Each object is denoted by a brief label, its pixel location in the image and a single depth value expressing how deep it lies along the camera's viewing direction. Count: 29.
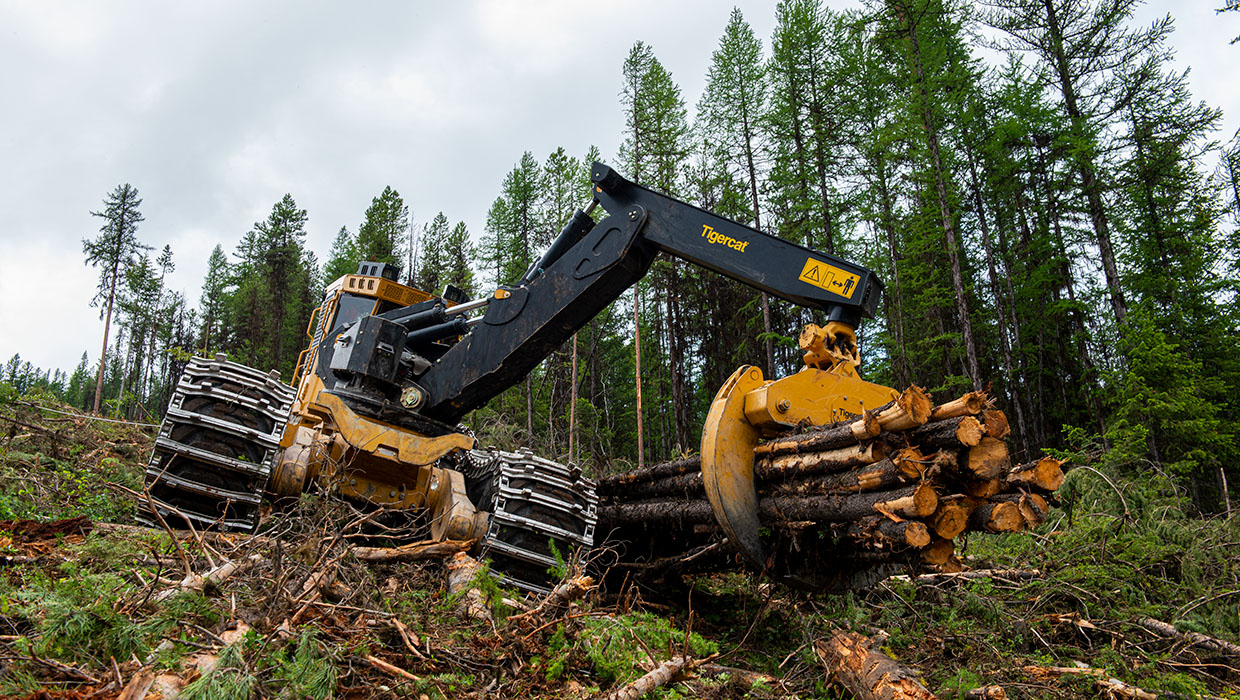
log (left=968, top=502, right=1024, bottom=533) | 3.67
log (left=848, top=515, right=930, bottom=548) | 3.69
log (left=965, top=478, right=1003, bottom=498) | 3.81
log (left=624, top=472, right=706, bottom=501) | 5.68
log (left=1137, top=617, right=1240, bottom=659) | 5.13
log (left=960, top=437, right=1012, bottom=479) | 3.74
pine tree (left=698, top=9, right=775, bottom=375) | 21.56
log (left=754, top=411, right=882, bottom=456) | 4.04
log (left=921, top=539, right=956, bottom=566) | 3.86
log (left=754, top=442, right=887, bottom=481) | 4.07
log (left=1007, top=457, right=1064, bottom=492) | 3.76
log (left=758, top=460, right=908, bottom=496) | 3.94
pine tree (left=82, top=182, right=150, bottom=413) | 35.81
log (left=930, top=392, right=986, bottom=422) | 3.73
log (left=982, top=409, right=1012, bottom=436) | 3.73
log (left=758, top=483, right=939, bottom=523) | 3.71
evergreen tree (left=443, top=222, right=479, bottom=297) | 31.17
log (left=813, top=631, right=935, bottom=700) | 3.60
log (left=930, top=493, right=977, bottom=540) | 3.76
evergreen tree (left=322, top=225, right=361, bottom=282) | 38.81
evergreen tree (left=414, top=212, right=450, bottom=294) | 32.25
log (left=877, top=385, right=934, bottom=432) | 3.83
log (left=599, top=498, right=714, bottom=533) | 5.53
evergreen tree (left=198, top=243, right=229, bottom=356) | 48.19
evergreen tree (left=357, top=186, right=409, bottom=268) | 36.00
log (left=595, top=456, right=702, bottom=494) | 5.86
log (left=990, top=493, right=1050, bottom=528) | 3.66
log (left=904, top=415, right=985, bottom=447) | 3.68
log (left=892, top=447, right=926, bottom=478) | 3.81
